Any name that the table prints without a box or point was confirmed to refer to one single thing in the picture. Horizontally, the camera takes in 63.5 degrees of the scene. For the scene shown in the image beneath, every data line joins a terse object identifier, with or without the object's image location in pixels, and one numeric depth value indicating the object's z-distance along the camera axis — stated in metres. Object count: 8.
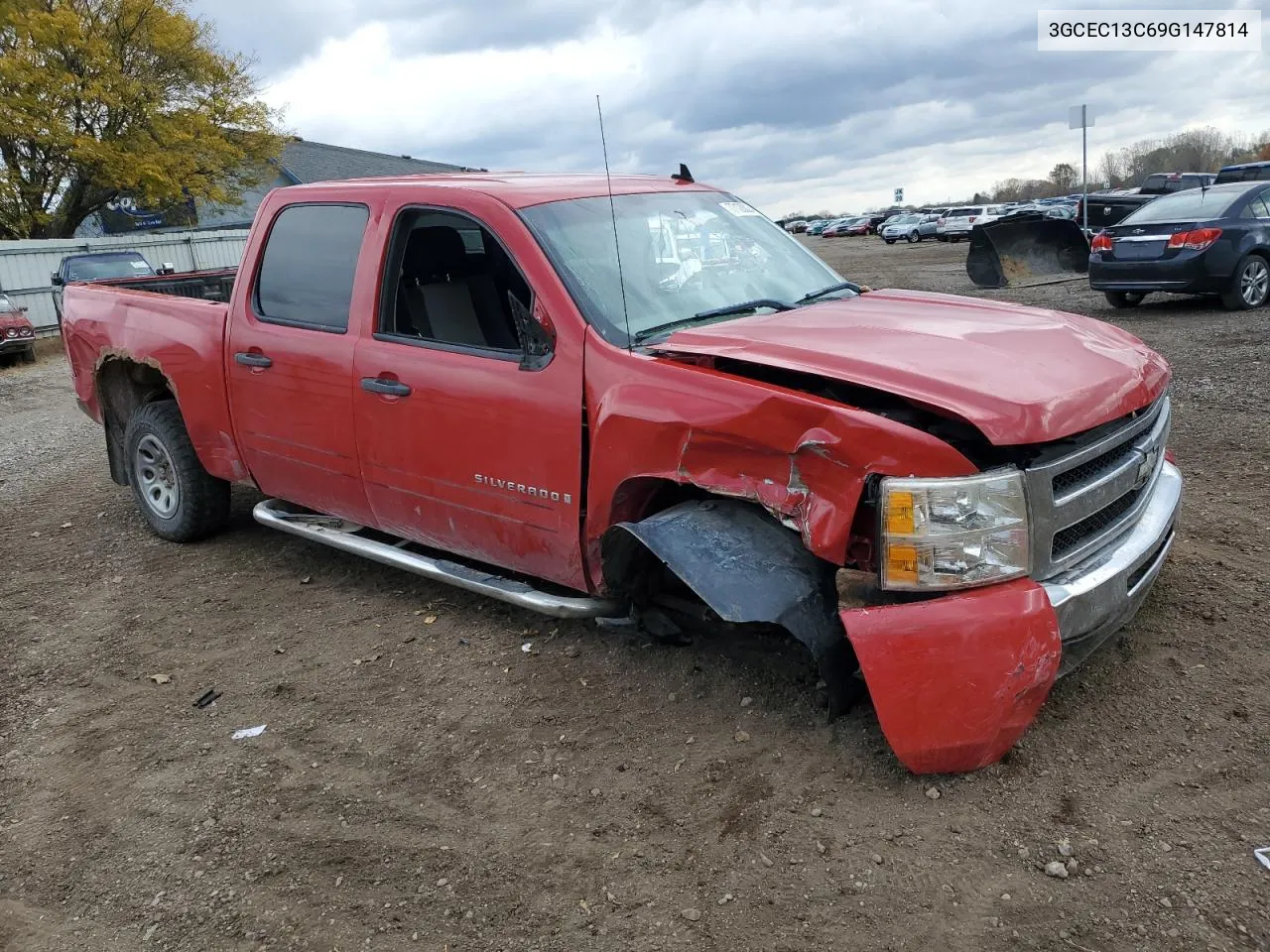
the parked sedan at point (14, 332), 16.19
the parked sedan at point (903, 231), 46.47
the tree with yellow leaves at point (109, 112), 29.75
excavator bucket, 14.30
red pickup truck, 2.77
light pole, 17.96
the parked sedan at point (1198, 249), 11.57
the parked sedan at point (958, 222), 41.72
